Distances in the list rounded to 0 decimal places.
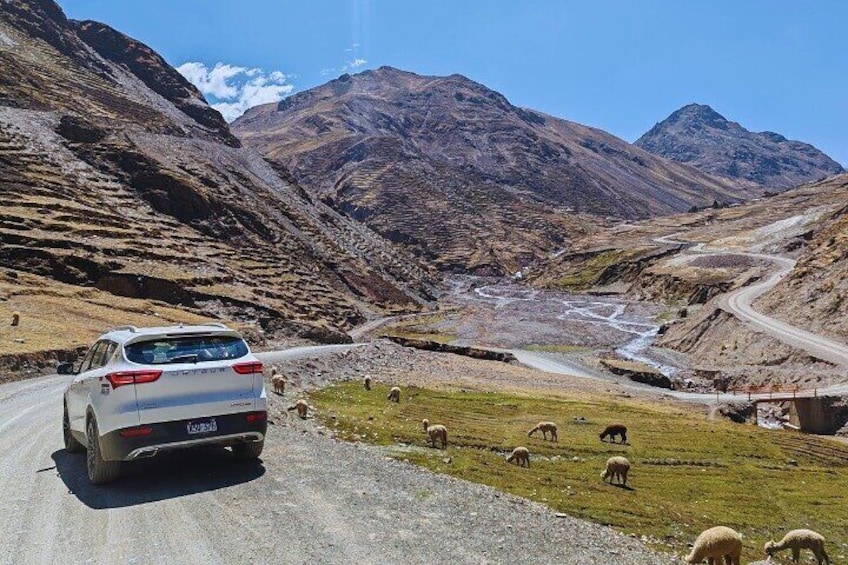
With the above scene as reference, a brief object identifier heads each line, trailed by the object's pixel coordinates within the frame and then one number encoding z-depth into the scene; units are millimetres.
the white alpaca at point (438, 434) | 26859
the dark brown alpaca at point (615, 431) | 34156
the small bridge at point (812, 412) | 54656
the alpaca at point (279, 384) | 34875
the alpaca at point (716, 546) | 13984
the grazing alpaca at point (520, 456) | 25811
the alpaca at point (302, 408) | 28297
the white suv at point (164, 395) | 12445
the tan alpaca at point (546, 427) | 32750
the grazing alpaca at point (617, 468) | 24094
